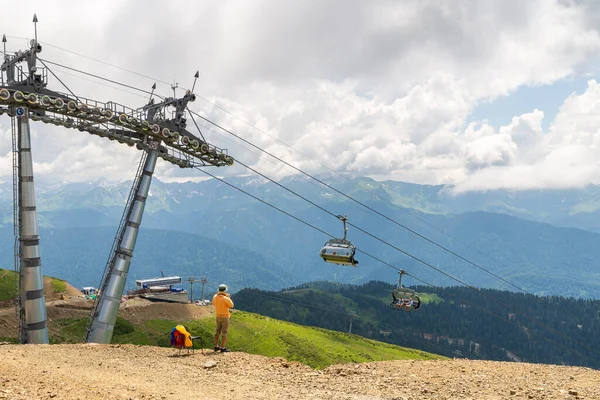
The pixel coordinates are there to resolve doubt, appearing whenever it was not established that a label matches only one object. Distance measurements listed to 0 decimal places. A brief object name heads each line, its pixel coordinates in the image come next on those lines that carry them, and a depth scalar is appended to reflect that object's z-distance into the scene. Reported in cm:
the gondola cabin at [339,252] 4062
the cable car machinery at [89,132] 3895
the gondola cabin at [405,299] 4759
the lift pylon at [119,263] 4284
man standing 2544
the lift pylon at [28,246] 3866
